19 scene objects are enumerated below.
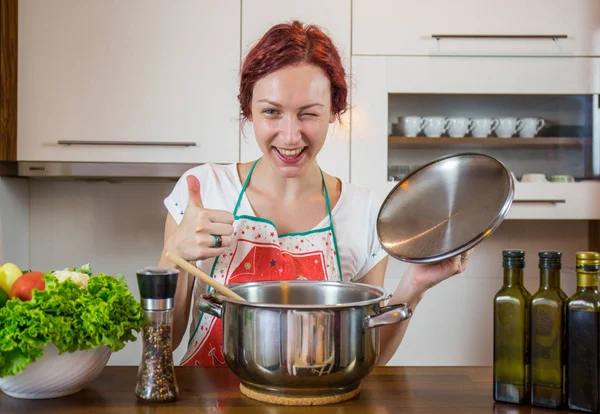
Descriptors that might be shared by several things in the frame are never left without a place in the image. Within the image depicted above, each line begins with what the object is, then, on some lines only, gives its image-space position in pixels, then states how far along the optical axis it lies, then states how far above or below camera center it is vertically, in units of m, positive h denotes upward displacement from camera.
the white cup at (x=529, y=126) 2.12 +0.28
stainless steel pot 0.83 -0.18
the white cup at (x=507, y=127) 2.11 +0.28
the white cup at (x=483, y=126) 2.12 +0.28
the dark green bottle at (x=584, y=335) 0.83 -0.16
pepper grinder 0.89 -0.19
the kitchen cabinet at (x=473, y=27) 2.04 +0.58
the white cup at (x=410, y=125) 2.10 +0.28
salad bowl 0.88 -0.23
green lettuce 0.83 -0.15
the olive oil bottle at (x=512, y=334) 0.89 -0.17
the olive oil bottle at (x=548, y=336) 0.86 -0.17
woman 1.23 +0.01
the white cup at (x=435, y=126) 2.11 +0.28
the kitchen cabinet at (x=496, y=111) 2.05 +0.33
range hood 2.01 +0.12
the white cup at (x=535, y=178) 2.09 +0.11
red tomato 0.91 -0.11
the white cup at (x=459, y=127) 2.11 +0.28
